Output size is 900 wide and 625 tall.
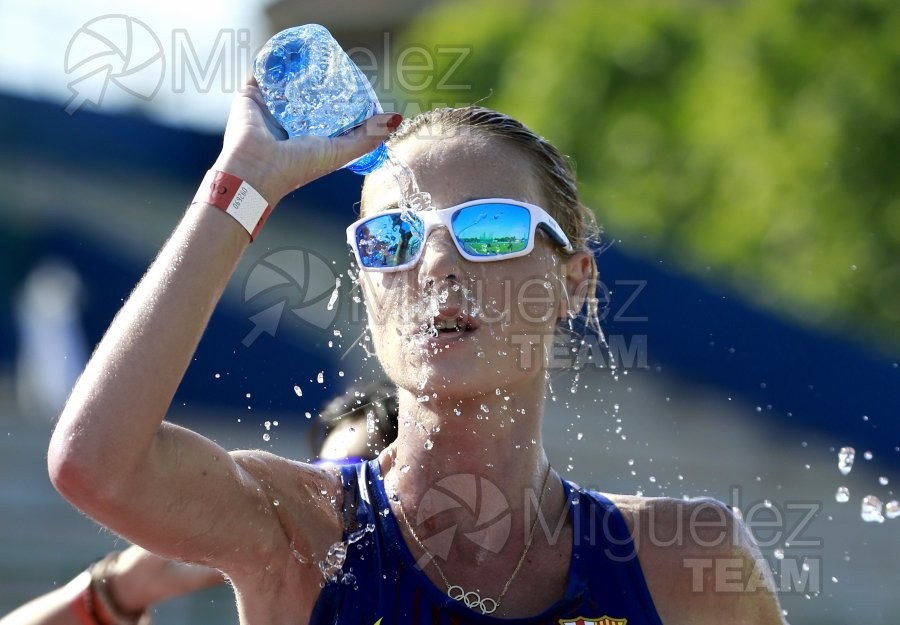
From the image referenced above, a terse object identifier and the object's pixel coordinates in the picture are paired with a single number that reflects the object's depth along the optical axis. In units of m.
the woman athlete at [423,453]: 4.29
